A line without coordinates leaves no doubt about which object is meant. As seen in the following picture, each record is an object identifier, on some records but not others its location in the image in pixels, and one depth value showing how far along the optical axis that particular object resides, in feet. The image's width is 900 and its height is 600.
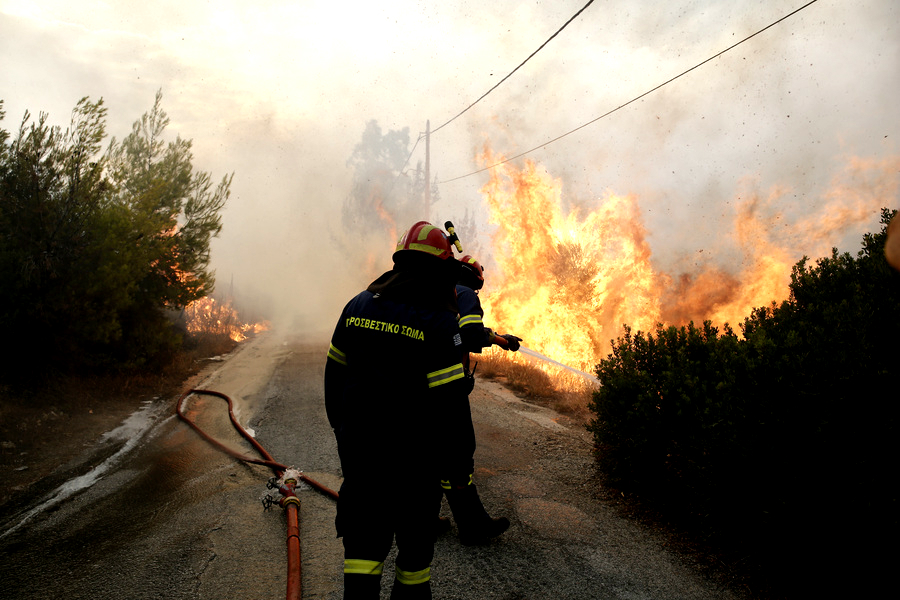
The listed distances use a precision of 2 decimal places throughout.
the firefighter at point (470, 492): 10.35
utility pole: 74.33
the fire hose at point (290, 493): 9.18
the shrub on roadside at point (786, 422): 8.02
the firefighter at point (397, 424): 6.61
